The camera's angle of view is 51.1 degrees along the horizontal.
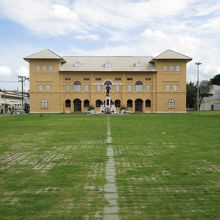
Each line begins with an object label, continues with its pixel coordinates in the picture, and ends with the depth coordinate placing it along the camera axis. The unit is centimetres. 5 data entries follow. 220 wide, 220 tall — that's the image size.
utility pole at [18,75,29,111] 5372
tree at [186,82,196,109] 6527
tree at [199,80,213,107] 6635
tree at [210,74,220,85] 7307
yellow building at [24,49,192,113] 4859
